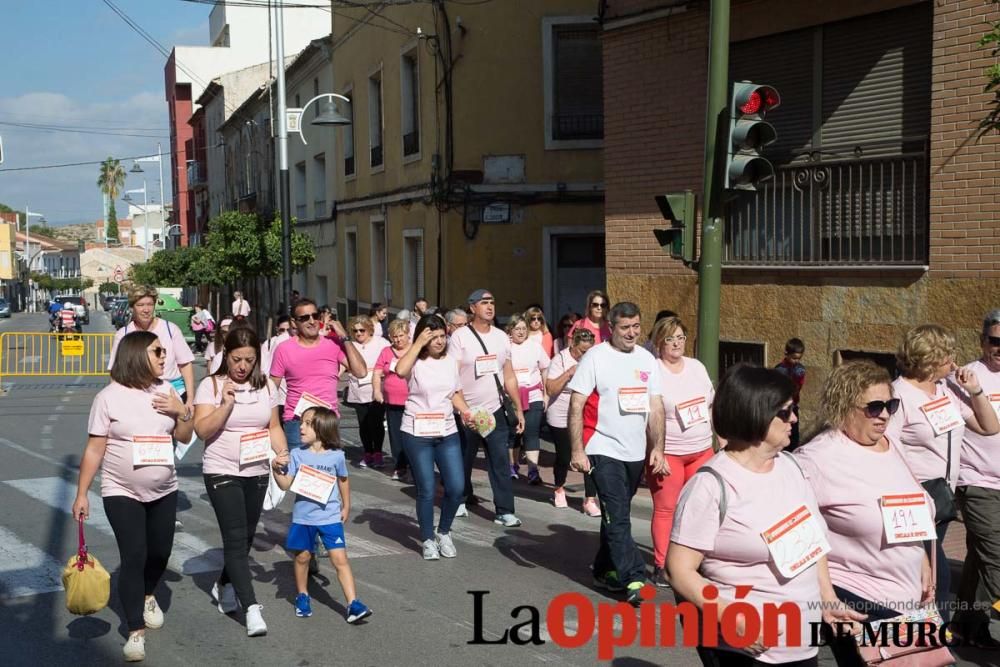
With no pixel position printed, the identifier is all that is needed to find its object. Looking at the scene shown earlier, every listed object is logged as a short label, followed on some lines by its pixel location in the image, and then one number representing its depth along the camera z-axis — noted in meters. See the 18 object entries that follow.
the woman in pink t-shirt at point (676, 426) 7.11
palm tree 126.88
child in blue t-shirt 6.51
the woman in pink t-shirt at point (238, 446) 6.29
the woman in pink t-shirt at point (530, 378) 11.28
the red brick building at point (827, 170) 9.88
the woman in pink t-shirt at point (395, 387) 11.16
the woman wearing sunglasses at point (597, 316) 11.81
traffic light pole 8.73
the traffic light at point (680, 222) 9.12
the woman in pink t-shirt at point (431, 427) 7.89
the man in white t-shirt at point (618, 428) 6.88
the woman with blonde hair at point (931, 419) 5.34
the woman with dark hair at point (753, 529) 3.55
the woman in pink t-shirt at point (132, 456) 5.92
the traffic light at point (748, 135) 8.46
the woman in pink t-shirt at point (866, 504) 4.01
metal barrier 26.67
